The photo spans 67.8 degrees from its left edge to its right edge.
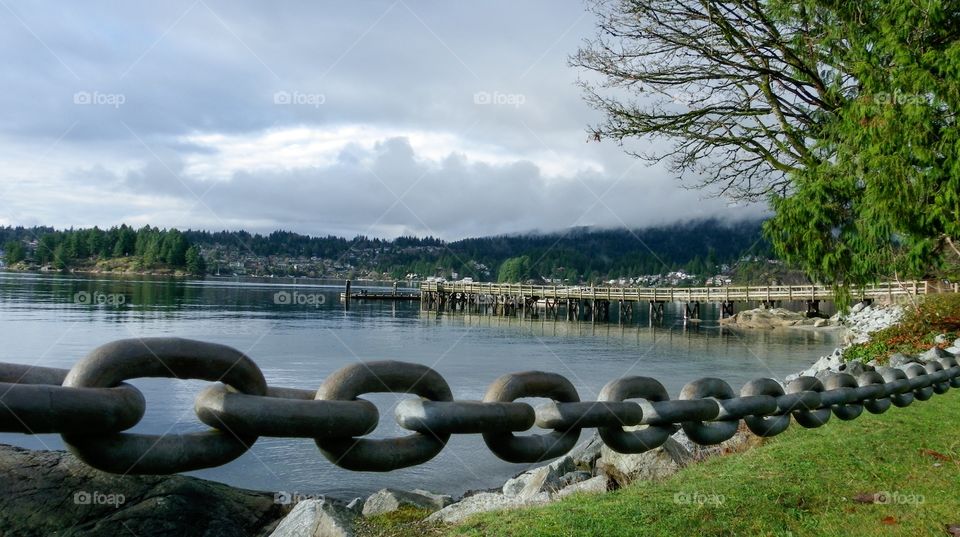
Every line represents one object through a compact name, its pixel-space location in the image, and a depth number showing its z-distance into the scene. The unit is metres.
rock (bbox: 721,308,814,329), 61.44
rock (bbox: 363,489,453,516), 8.45
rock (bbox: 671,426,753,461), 8.42
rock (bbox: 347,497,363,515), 8.56
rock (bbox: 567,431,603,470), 10.66
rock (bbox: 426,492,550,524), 7.23
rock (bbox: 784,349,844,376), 17.06
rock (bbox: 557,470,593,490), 9.30
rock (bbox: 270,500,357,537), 4.90
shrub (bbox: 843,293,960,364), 17.64
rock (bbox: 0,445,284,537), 3.91
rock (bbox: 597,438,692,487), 8.26
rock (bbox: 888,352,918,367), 9.40
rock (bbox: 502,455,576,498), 8.98
